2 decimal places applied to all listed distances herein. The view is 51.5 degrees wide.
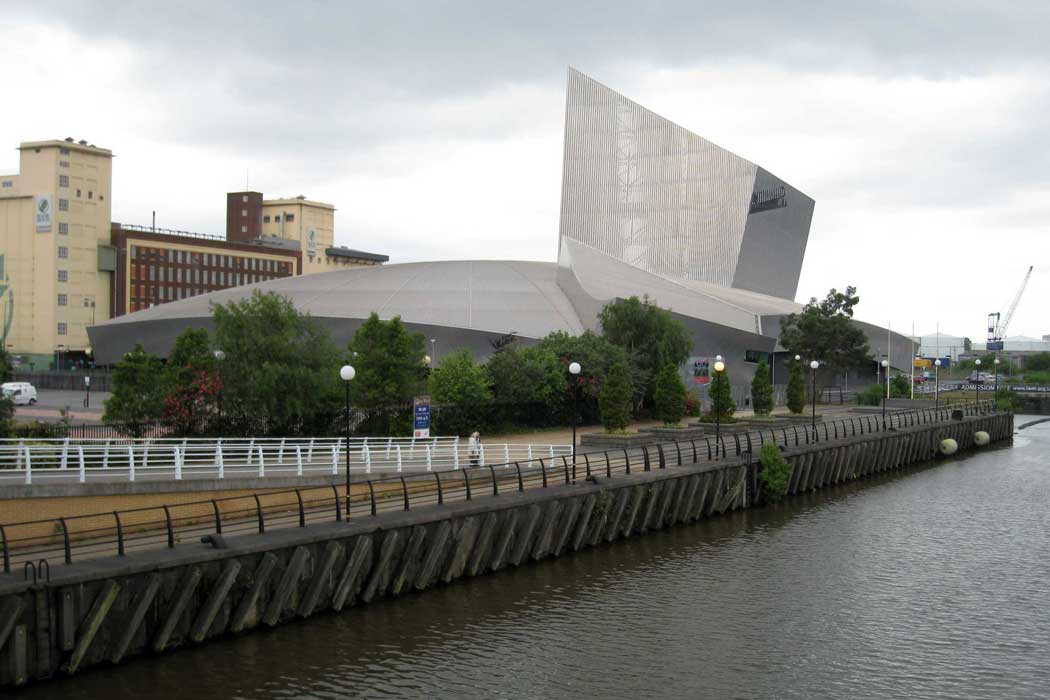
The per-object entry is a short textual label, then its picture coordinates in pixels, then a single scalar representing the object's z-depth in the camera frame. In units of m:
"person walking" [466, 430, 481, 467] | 33.95
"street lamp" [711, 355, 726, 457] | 47.00
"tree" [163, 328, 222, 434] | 38.09
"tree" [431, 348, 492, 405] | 47.88
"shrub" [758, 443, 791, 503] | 40.84
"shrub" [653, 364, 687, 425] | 51.34
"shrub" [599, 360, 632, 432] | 46.72
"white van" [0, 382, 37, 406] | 63.34
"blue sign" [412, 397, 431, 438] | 36.38
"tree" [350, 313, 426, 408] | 43.31
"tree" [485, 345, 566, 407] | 51.00
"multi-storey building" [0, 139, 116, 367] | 119.75
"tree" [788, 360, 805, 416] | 62.75
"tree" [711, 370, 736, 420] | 51.12
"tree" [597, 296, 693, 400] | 61.22
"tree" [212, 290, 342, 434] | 39.34
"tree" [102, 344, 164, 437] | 37.94
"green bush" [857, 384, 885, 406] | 80.38
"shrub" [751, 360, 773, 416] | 59.88
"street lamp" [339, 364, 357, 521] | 26.05
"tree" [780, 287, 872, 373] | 78.56
